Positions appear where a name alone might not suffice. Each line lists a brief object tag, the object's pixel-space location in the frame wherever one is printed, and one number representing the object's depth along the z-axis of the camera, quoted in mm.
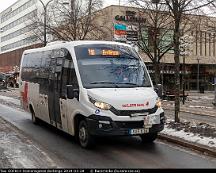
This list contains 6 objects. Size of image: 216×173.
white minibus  9539
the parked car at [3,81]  54944
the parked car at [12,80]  63625
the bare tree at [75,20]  31664
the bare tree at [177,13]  13398
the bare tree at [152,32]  25995
